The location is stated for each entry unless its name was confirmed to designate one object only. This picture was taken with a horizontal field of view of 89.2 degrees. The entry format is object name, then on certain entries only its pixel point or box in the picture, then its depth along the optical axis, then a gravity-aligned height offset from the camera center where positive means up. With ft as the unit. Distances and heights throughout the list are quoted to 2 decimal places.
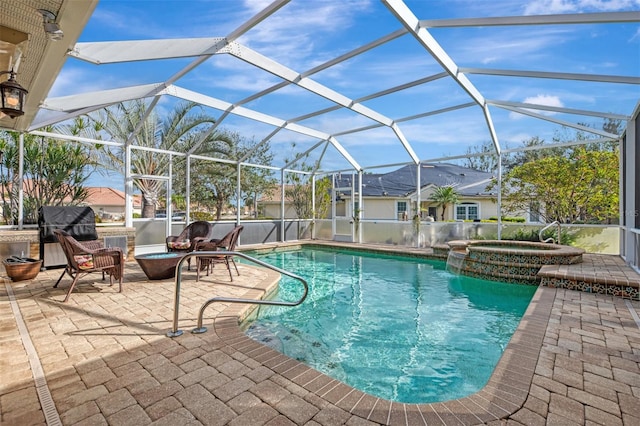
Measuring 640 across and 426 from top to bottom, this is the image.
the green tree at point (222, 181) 45.65 +4.78
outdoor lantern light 10.74 +3.96
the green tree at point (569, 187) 29.14 +2.62
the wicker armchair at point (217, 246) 19.89 -2.13
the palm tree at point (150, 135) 30.04 +8.11
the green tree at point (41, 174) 22.88 +2.92
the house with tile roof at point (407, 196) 47.44 +2.56
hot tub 21.49 -3.31
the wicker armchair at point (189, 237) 21.89 -1.80
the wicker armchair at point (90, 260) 15.12 -2.28
